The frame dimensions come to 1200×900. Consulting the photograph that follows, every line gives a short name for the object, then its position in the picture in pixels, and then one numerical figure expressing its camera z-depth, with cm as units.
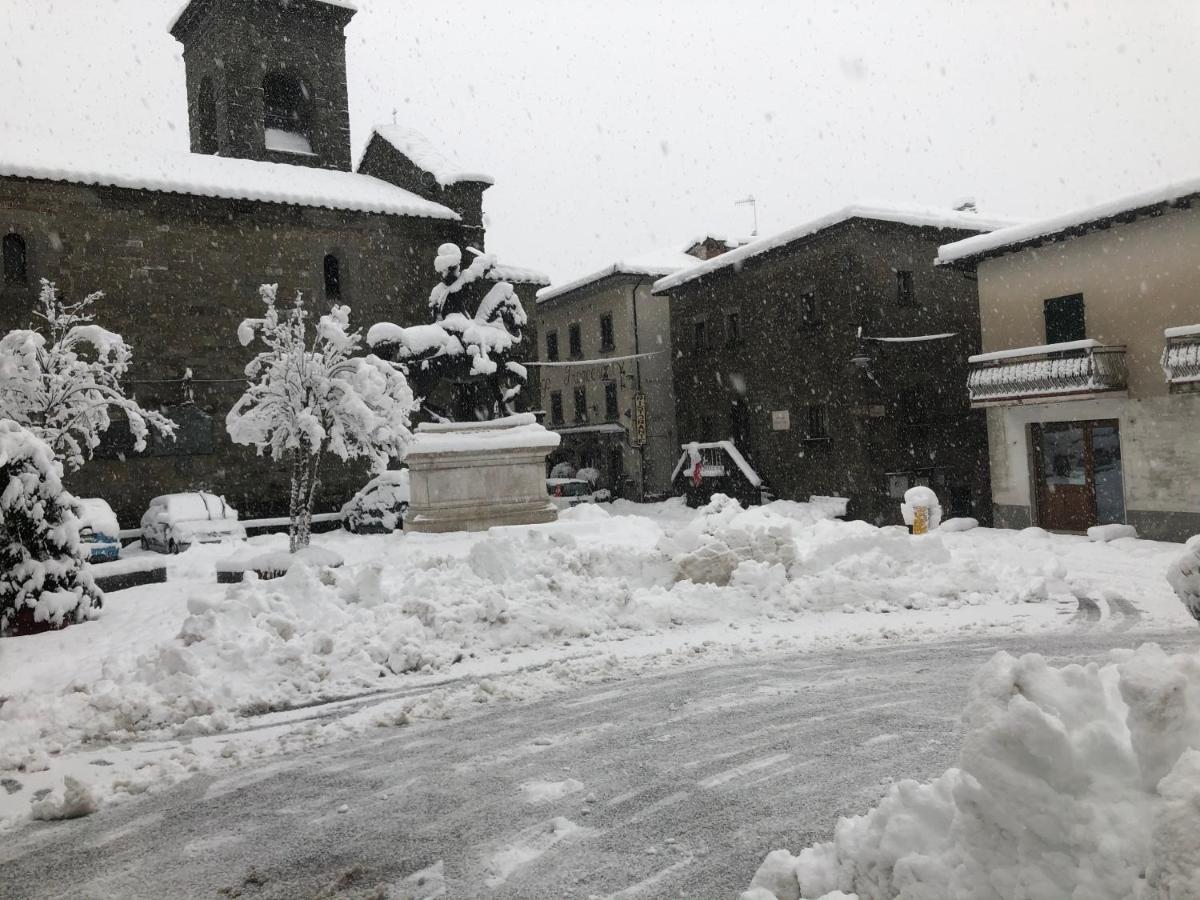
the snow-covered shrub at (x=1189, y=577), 755
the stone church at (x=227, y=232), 2212
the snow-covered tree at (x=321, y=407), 1445
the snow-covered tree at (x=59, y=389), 1530
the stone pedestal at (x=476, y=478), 1677
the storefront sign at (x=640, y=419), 3303
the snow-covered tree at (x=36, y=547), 912
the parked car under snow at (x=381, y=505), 2120
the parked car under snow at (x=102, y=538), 1550
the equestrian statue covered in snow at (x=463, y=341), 1755
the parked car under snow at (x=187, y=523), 1864
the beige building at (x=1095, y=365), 1745
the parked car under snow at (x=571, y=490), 3044
